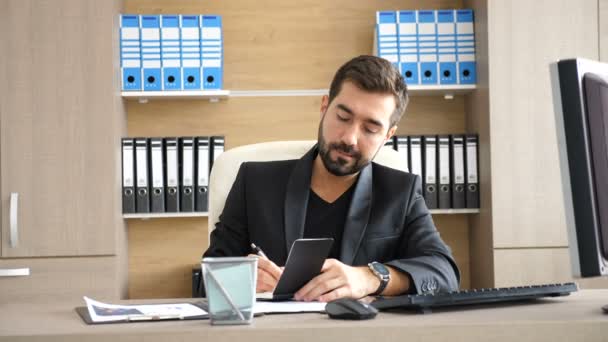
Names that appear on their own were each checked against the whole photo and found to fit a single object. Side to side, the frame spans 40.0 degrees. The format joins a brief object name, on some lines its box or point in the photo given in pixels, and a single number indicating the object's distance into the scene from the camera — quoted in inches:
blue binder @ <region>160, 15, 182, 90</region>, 140.9
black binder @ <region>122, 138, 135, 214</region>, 140.6
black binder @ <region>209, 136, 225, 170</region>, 140.9
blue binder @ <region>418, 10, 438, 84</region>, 142.1
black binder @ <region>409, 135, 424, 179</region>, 141.1
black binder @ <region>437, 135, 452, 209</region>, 141.8
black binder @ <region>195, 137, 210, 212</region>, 140.7
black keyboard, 51.4
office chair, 88.8
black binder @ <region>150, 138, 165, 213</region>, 140.3
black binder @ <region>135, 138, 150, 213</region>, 140.4
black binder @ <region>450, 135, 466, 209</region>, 142.1
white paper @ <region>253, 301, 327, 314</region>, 53.0
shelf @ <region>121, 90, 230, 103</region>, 141.8
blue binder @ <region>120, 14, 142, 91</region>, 141.1
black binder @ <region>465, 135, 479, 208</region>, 142.3
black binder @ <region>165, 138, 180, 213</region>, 140.4
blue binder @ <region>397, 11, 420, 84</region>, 141.8
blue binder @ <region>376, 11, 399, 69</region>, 141.3
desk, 44.3
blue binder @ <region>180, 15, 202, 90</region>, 140.9
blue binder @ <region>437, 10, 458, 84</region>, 142.8
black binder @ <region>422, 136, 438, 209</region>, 141.5
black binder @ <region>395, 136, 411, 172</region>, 141.6
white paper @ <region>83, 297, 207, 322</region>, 49.6
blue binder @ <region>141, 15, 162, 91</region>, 141.0
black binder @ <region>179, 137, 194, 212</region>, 140.5
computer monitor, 50.2
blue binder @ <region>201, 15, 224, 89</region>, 140.9
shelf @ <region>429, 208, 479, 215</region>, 141.9
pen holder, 47.4
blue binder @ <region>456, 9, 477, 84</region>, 143.3
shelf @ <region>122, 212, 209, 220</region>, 141.1
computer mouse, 48.1
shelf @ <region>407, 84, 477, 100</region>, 142.5
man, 82.1
